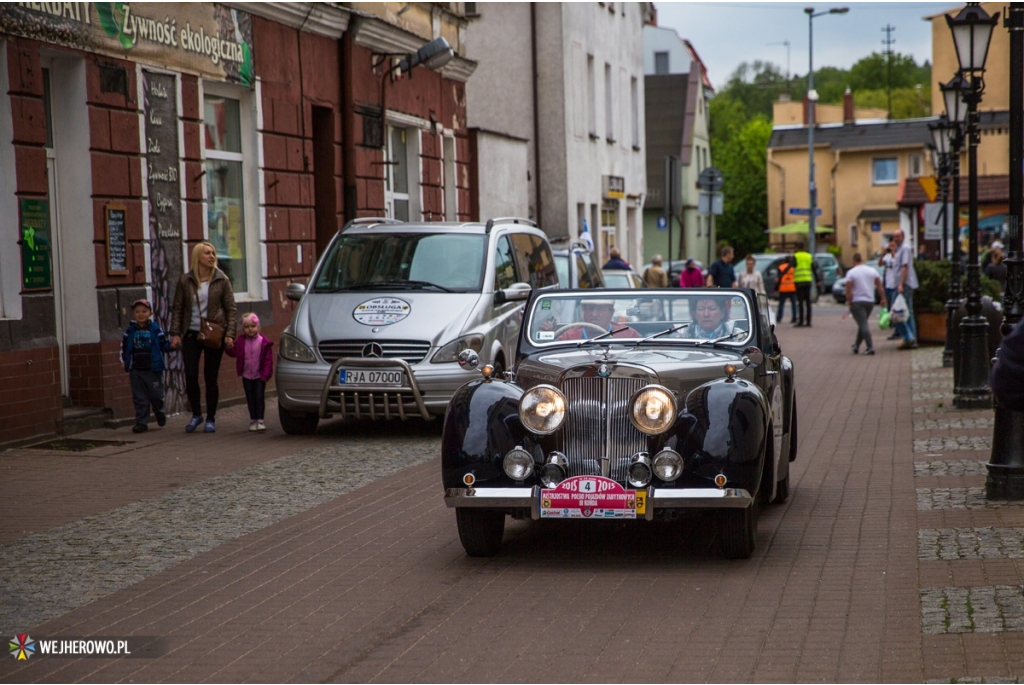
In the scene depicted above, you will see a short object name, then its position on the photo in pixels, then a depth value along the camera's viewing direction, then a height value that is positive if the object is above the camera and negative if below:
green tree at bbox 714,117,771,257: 82.69 +3.11
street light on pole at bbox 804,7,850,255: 56.56 +6.12
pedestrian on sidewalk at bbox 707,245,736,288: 28.80 -0.45
